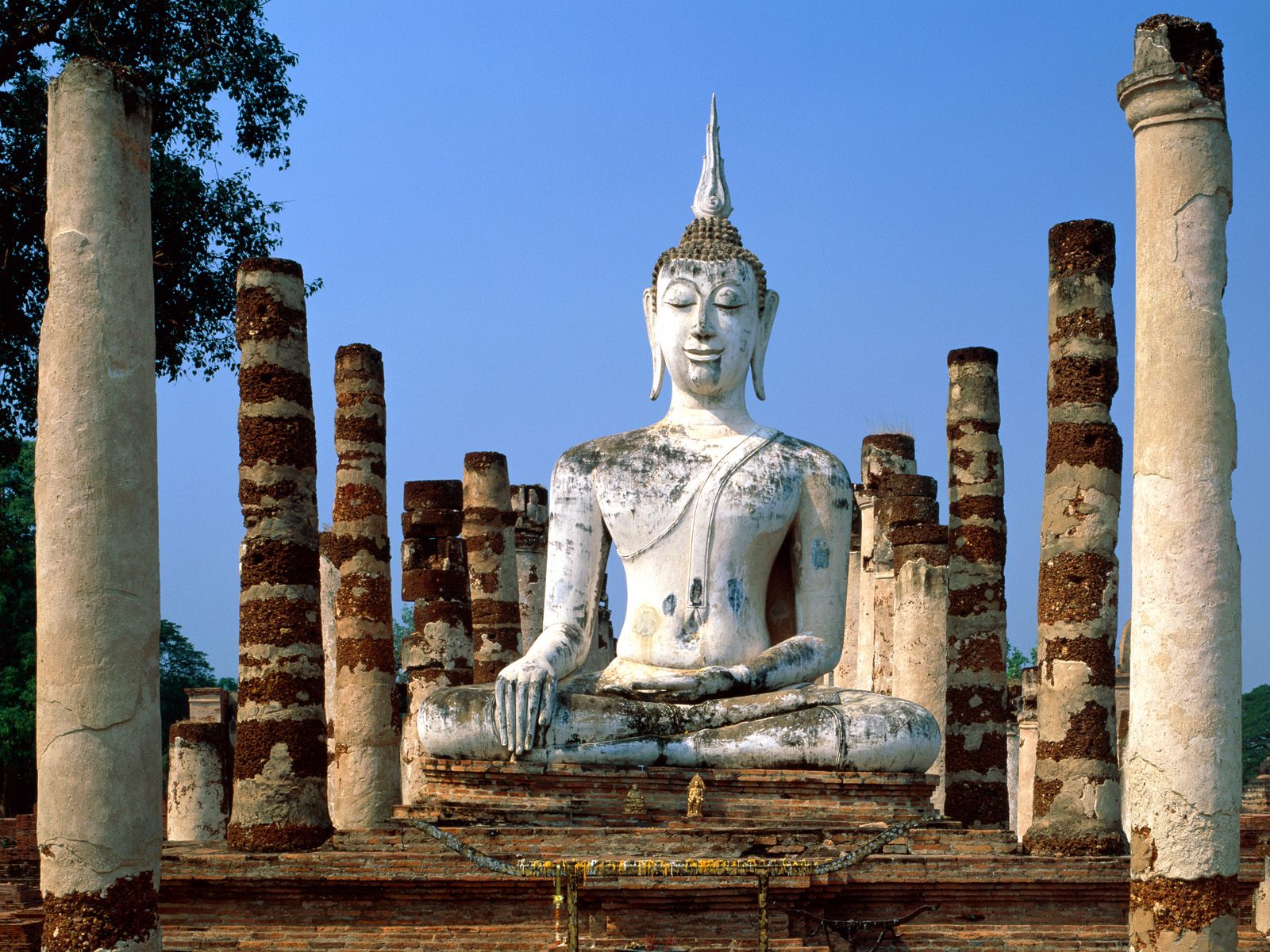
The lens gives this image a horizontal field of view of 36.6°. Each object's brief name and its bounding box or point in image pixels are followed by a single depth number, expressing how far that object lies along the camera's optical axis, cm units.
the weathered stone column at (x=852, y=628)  2442
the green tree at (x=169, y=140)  2020
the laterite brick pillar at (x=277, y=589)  1312
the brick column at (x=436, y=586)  1819
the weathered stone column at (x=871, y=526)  2050
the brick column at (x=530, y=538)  2628
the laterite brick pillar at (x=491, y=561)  2056
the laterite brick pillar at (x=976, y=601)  1583
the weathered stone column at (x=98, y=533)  859
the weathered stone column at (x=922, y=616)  1858
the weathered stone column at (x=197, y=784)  2077
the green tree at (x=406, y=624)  6461
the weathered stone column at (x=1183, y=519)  887
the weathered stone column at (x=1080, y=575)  1259
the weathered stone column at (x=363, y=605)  1644
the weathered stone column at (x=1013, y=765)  2620
